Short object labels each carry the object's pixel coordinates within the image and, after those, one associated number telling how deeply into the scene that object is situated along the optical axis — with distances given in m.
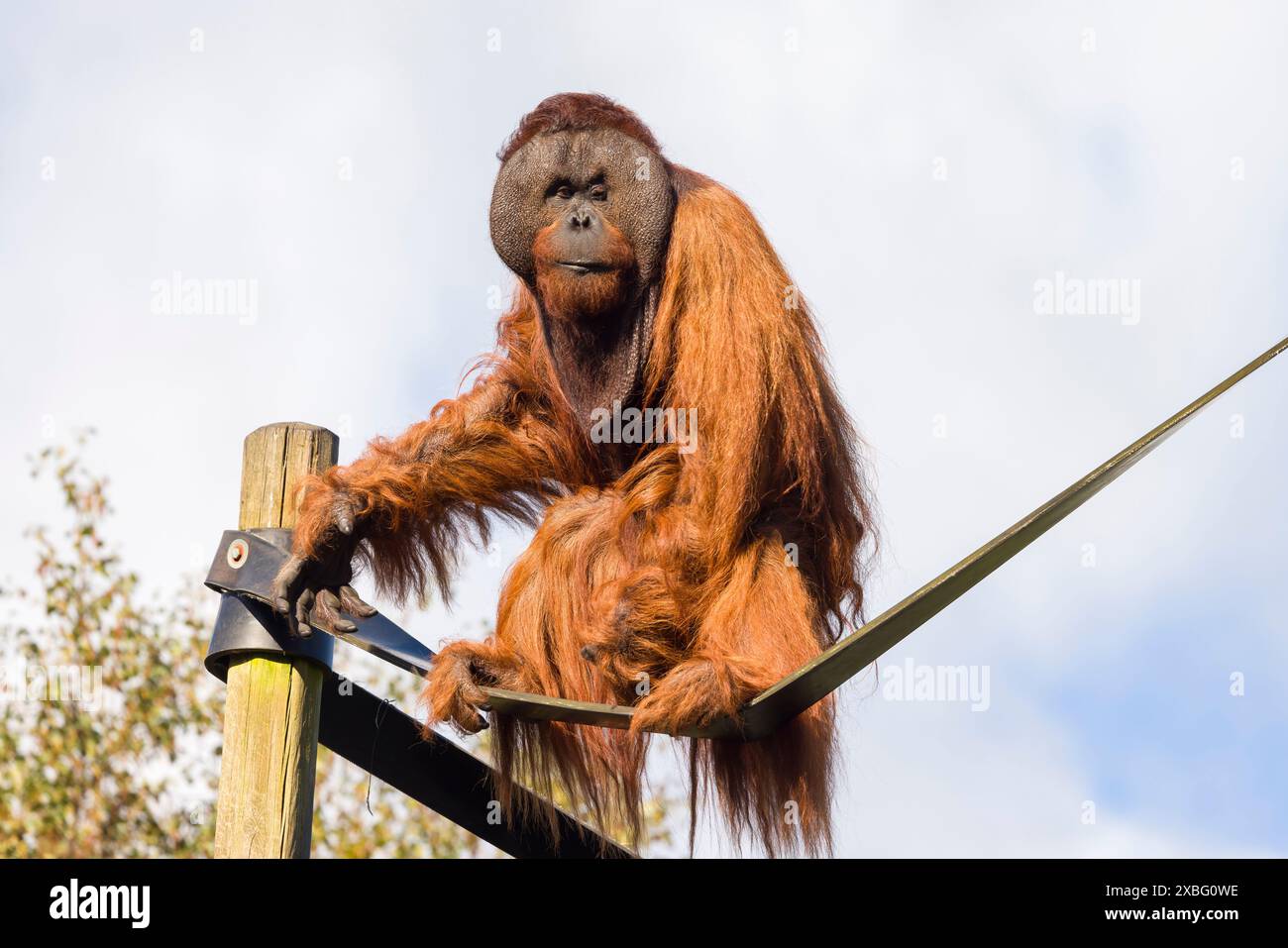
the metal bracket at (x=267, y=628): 4.23
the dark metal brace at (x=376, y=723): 4.30
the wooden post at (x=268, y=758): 4.04
